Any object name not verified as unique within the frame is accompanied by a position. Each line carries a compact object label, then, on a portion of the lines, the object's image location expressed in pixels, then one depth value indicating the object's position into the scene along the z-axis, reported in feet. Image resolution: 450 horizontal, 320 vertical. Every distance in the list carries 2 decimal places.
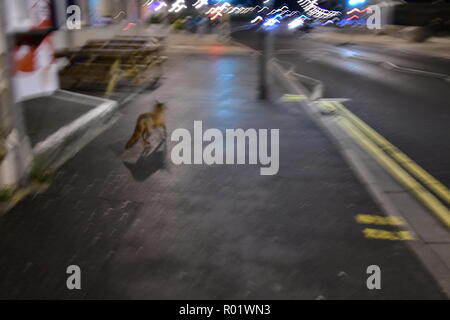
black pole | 39.55
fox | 25.17
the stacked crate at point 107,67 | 43.68
